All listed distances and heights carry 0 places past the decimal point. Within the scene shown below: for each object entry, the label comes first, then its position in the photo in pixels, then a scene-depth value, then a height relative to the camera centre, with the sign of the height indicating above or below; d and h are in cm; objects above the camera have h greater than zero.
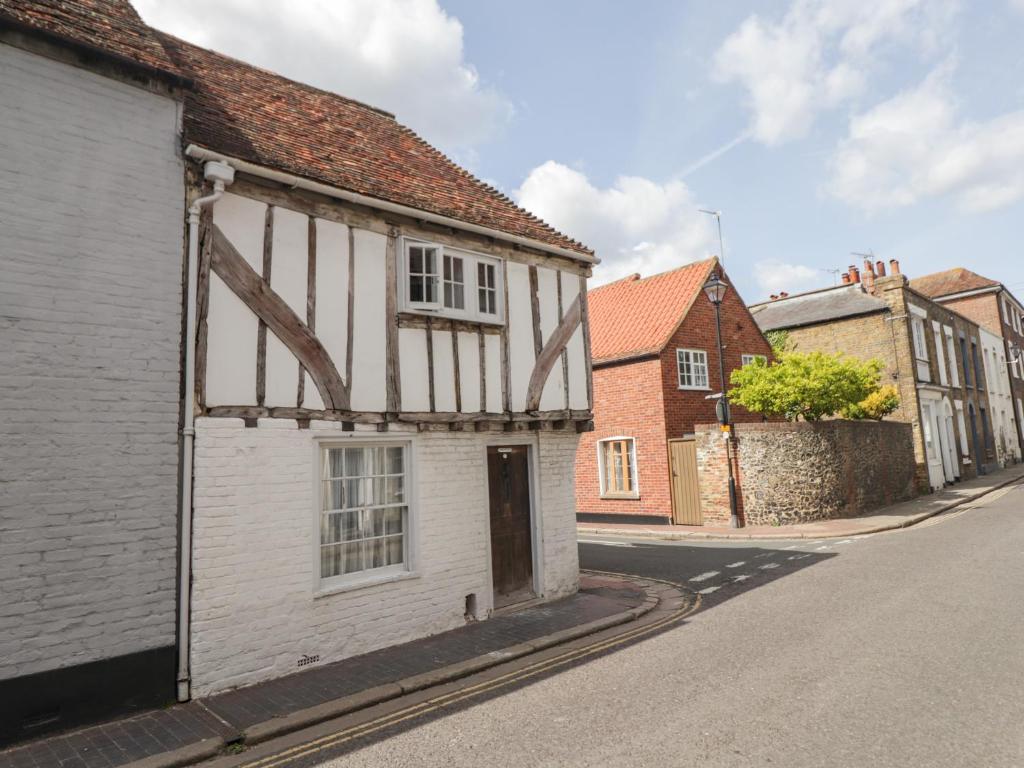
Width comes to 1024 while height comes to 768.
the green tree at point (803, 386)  1683 +153
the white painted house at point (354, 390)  639 +87
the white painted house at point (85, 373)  521 +91
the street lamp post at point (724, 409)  1574 +93
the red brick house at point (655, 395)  1789 +158
